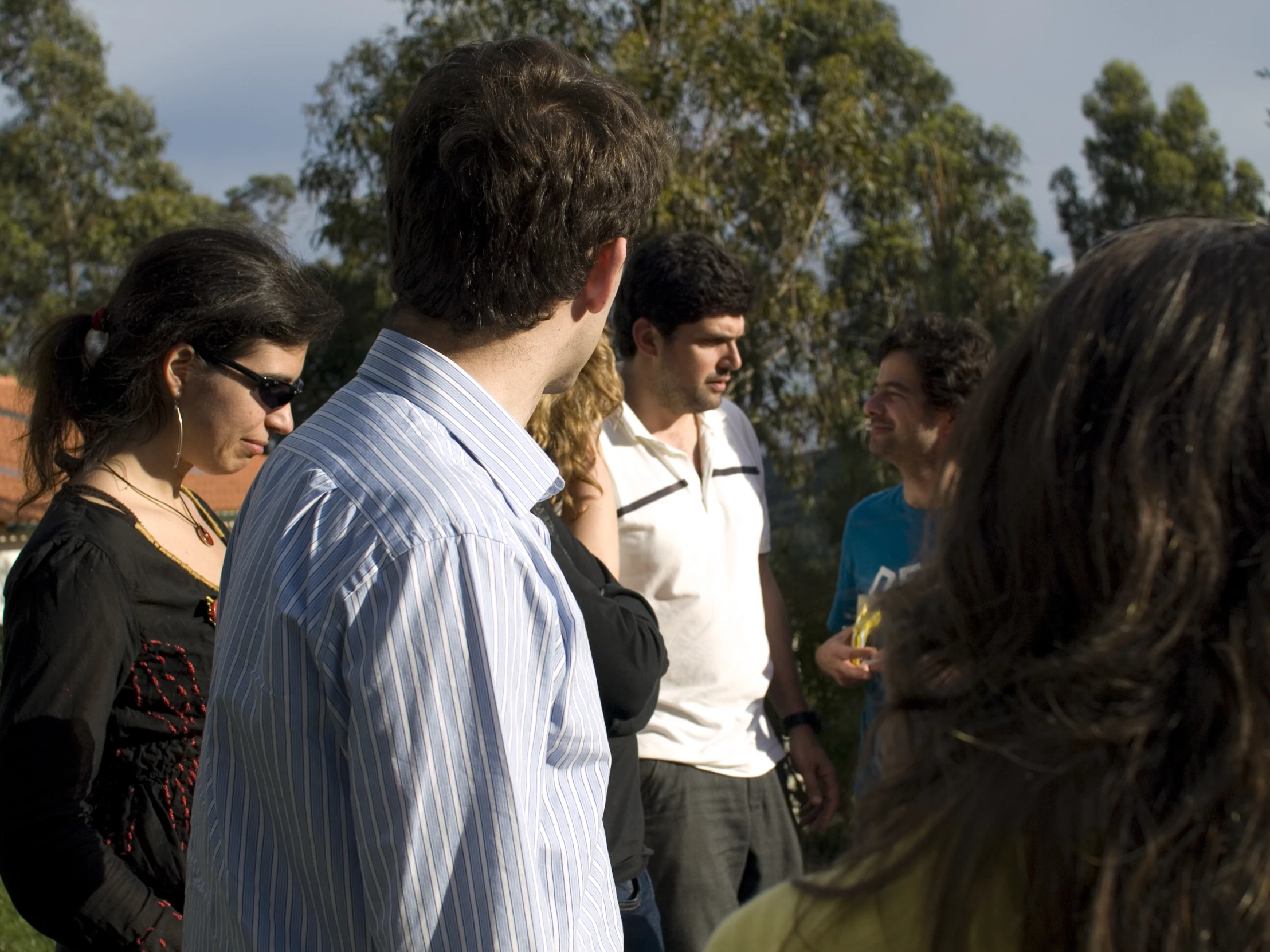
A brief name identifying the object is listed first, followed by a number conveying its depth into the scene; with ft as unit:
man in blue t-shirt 10.05
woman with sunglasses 5.47
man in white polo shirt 8.73
